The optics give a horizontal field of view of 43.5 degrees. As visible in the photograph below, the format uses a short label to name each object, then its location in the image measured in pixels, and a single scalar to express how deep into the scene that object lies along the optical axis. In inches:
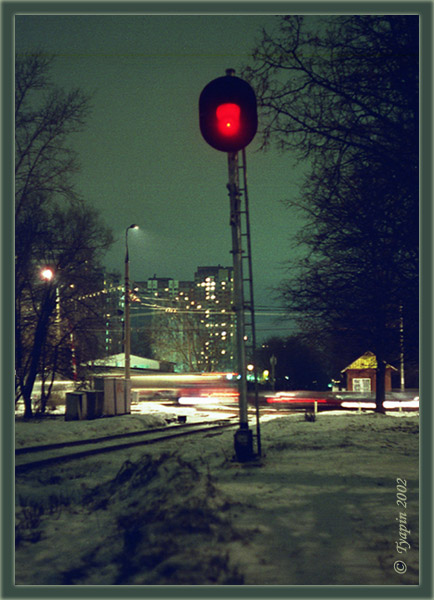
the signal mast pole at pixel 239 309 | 366.9
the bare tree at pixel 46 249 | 743.1
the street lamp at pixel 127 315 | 1100.9
